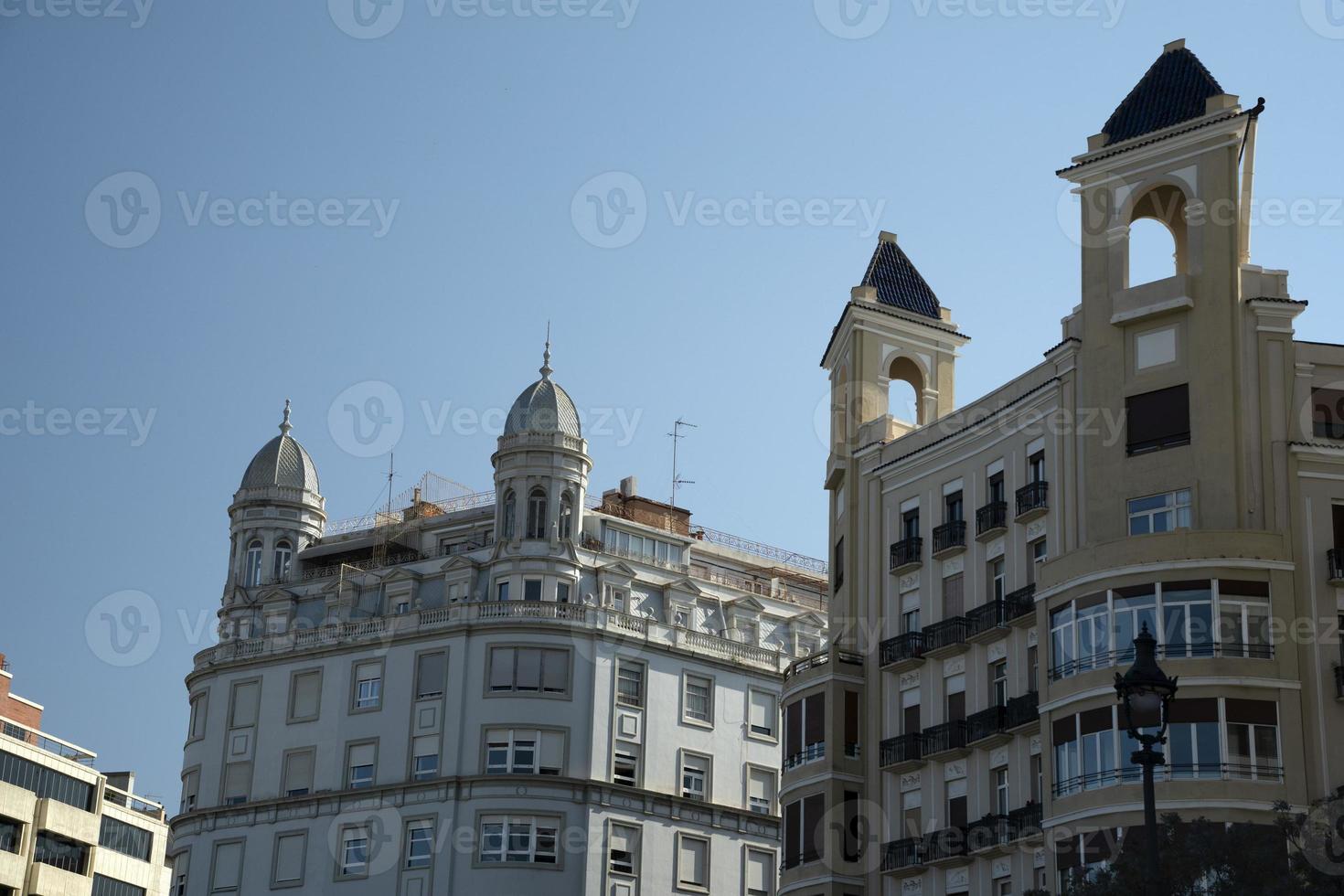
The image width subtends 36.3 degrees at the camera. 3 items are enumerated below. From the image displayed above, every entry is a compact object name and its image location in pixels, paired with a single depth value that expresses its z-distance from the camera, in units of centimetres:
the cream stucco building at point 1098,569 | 4800
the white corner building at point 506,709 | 8106
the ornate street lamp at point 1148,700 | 2923
